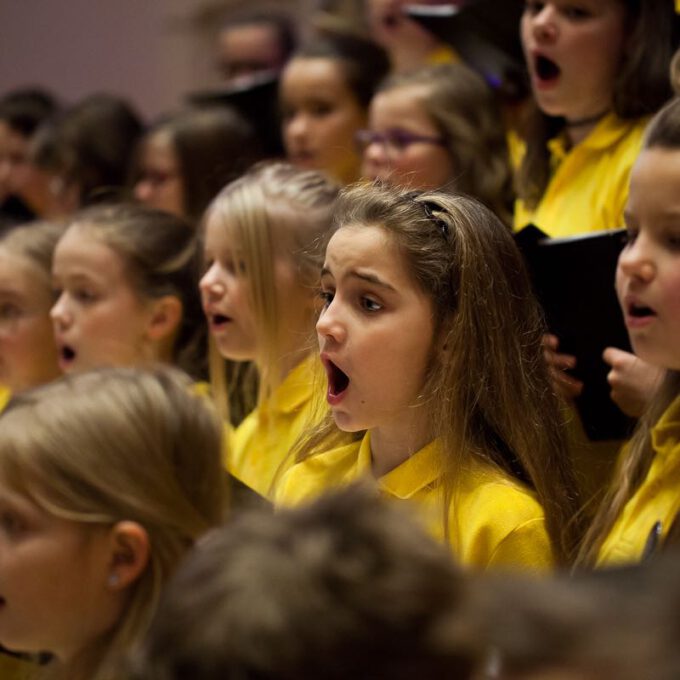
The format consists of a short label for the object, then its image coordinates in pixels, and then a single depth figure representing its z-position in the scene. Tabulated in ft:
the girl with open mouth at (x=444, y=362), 12.99
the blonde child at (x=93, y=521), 12.16
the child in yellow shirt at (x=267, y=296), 14.18
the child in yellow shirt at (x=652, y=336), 12.55
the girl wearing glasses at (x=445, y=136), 15.24
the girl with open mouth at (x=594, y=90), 14.30
